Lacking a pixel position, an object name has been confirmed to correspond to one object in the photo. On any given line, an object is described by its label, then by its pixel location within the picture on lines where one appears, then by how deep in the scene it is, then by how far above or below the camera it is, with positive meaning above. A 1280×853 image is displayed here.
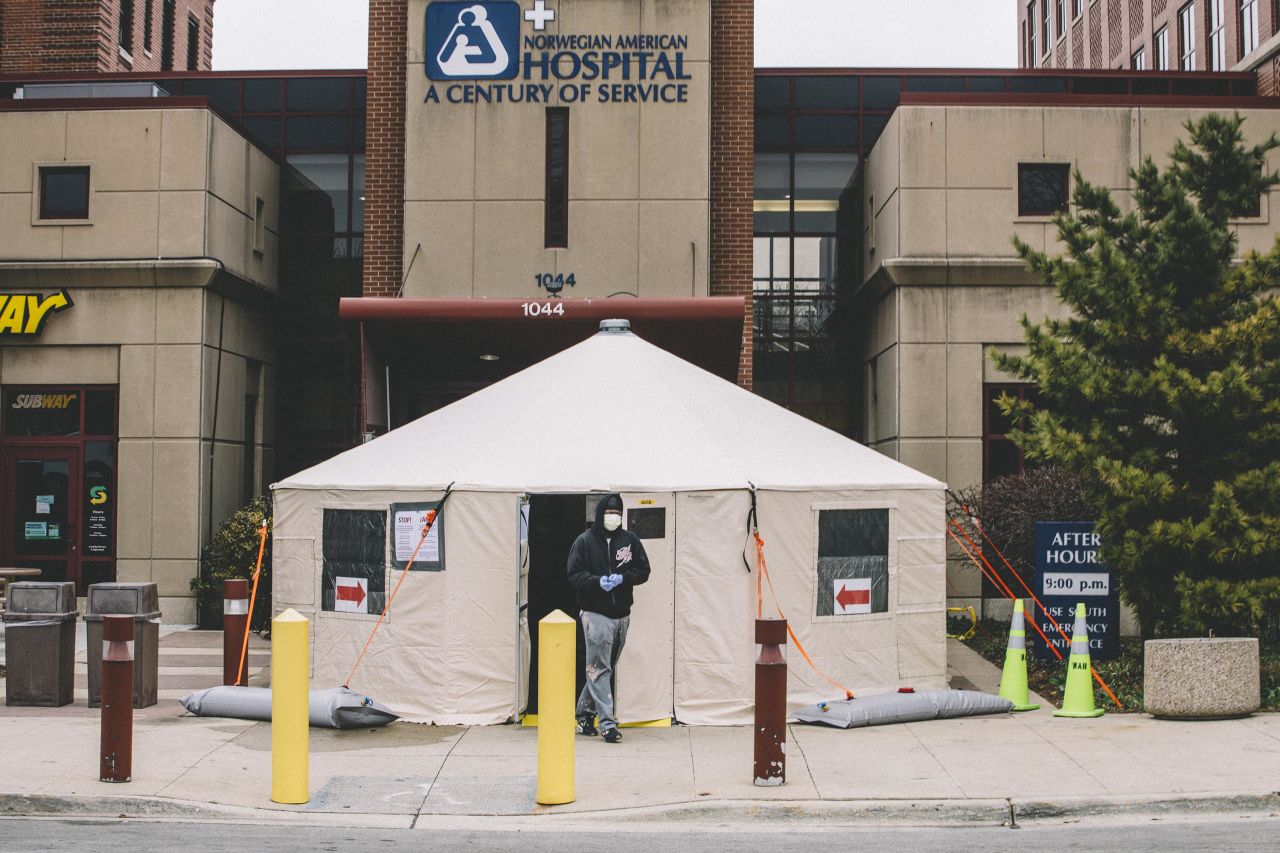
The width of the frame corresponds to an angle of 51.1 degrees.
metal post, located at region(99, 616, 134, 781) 9.15 -1.48
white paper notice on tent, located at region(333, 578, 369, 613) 12.34 -0.95
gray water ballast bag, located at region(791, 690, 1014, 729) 11.52 -1.82
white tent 11.87 -0.58
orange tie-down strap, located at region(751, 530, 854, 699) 11.74 -0.81
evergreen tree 12.35 +1.14
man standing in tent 10.91 -0.73
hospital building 19.06 +3.81
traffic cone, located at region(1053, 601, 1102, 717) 11.73 -1.59
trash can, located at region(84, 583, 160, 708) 12.10 -1.26
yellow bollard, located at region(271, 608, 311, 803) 8.74 -1.43
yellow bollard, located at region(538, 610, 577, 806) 8.68 -1.41
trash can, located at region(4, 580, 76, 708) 12.24 -1.44
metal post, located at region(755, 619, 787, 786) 9.06 -1.39
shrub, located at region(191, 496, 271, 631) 18.23 -0.98
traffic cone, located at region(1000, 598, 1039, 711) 12.22 -1.56
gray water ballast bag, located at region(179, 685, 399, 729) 11.34 -1.86
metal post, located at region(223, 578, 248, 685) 12.42 -1.27
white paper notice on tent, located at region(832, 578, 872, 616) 12.27 -0.90
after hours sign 13.76 -0.81
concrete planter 11.41 -1.51
